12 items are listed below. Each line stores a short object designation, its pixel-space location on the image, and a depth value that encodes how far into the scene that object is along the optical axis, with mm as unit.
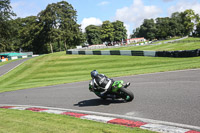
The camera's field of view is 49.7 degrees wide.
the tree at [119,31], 125000
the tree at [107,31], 117938
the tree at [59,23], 67231
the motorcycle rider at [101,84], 8703
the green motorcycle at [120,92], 8414
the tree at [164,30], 118875
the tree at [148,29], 147750
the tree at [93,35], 124625
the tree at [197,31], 103606
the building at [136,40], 160125
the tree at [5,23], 57725
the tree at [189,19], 105250
